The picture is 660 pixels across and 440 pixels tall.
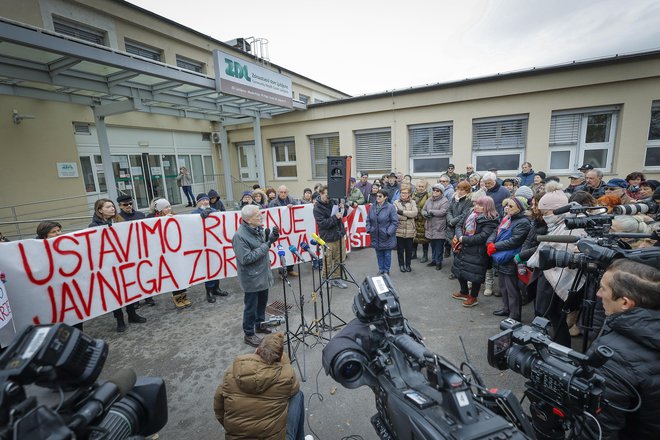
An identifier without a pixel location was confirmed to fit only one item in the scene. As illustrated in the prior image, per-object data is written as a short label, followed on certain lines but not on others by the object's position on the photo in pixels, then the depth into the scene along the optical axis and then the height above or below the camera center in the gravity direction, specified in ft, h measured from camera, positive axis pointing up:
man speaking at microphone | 12.40 -3.98
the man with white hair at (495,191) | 19.39 -2.10
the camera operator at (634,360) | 4.96 -3.48
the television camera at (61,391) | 2.90 -2.28
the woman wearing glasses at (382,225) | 18.66 -3.84
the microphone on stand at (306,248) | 12.42 -3.29
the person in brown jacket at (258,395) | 6.56 -5.01
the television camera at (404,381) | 3.66 -3.19
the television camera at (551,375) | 4.28 -3.34
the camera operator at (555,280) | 10.61 -4.45
